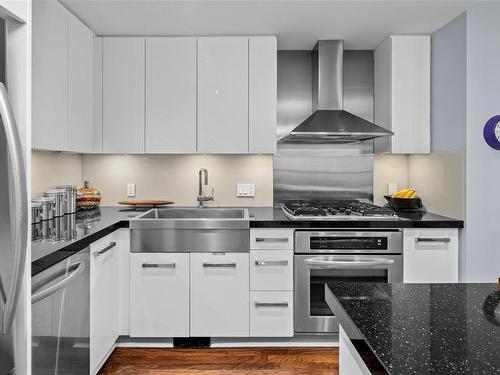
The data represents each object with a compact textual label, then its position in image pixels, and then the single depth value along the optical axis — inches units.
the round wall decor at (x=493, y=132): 106.8
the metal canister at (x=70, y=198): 114.7
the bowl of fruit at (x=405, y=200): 128.0
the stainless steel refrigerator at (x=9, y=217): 41.1
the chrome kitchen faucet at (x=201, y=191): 136.3
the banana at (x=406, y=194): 130.2
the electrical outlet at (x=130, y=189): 141.6
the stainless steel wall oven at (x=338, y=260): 111.1
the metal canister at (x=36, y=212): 96.1
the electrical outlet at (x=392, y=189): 142.7
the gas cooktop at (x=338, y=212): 112.3
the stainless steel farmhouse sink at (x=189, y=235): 110.3
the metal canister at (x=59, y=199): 107.7
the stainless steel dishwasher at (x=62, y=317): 62.5
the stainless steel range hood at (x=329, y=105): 125.1
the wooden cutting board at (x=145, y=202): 132.6
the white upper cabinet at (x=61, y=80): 91.9
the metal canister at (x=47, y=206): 101.1
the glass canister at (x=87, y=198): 122.2
